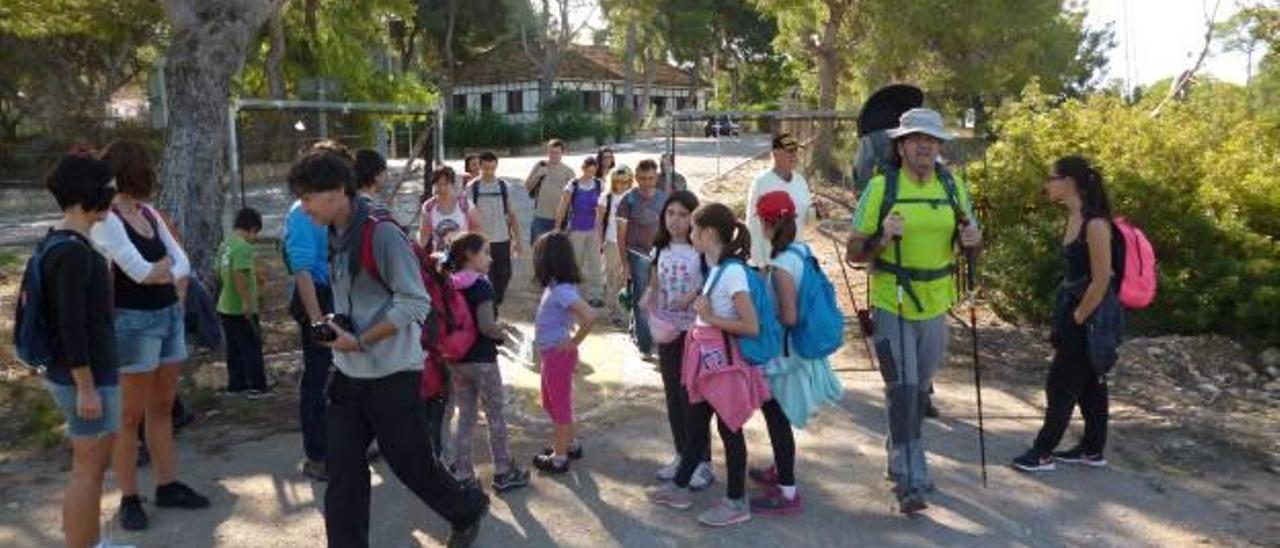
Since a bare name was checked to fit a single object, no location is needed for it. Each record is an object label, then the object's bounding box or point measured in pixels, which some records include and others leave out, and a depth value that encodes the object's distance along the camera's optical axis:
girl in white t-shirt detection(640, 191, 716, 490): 4.85
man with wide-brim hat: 4.61
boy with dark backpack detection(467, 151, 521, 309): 8.45
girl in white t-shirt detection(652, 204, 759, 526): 4.39
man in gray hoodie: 3.67
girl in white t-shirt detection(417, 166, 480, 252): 7.21
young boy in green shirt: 6.70
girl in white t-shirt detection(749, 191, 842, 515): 4.51
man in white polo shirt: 6.74
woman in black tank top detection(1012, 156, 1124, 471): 4.96
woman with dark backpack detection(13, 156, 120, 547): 3.69
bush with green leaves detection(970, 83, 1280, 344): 8.07
